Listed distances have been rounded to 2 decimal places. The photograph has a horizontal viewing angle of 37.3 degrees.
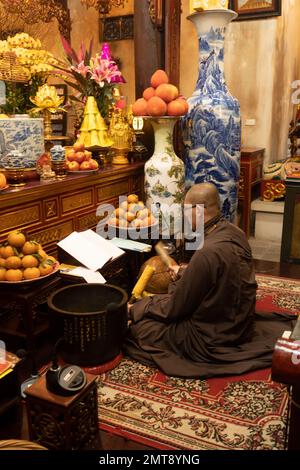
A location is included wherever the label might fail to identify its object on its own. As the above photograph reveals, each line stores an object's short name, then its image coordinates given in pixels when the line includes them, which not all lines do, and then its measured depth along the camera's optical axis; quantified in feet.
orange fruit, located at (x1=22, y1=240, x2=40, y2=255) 8.14
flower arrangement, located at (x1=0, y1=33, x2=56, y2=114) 12.31
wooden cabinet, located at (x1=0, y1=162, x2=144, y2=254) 8.77
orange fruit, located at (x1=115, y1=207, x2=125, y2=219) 11.26
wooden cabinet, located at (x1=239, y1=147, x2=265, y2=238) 17.43
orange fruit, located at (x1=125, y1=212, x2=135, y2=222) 11.13
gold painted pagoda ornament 12.67
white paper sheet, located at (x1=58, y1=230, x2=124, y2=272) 9.46
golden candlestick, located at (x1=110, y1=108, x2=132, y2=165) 13.25
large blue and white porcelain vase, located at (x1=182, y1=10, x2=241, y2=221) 12.98
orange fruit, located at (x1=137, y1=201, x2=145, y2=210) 11.56
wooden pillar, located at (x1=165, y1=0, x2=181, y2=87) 14.10
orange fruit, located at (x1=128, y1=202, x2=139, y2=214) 11.37
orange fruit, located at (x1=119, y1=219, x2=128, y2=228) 11.06
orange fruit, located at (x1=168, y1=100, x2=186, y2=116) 12.06
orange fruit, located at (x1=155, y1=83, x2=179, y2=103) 12.11
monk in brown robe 7.69
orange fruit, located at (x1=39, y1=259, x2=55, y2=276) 8.08
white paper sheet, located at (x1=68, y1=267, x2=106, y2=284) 8.87
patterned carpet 6.30
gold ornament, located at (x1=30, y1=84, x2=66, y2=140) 11.78
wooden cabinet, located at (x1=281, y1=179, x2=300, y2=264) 14.26
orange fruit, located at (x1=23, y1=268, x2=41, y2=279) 7.84
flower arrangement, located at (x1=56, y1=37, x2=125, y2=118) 12.36
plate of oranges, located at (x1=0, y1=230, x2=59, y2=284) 7.79
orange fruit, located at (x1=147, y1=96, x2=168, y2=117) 11.93
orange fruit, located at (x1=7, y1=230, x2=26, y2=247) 8.17
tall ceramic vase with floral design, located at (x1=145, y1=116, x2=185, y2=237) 12.59
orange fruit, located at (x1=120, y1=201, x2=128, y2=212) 11.41
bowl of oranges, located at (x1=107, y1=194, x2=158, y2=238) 11.04
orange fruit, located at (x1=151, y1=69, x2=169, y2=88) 12.30
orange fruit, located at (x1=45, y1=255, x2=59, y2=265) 8.57
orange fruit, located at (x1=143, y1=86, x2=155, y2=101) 12.32
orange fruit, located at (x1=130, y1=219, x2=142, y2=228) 11.02
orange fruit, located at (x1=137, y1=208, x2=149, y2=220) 11.28
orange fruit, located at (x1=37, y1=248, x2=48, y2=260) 8.36
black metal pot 7.55
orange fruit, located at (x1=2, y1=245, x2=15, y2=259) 8.05
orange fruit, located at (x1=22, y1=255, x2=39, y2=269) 7.95
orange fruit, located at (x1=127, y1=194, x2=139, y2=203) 11.98
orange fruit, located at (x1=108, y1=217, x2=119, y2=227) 11.14
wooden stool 5.53
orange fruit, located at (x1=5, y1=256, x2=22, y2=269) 7.88
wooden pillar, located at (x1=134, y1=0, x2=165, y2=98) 13.51
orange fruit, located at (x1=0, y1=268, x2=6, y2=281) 7.77
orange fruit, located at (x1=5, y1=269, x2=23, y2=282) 7.73
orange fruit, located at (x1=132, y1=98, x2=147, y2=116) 12.15
